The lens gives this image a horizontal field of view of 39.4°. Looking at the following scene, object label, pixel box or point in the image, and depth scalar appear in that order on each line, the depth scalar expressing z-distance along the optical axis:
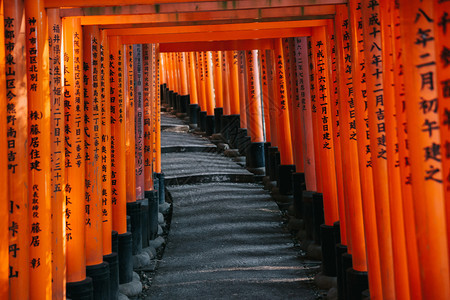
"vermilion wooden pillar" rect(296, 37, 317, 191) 7.76
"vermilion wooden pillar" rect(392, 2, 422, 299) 3.17
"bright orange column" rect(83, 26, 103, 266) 5.62
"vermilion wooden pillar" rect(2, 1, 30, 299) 3.81
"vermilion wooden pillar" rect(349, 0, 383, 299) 4.50
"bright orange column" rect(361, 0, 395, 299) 4.16
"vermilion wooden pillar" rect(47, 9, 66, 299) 4.58
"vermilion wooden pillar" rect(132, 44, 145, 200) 8.31
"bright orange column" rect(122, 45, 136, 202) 7.44
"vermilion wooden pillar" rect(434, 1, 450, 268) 2.73
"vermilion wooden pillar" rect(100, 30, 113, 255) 6.14
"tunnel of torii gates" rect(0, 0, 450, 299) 2.91
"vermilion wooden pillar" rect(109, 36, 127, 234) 6.74
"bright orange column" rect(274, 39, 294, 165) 9.71
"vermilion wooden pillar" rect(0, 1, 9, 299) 3.65
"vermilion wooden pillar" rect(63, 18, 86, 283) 5.12
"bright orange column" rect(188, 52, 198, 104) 18.17
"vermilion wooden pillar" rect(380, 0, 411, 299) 3.52
